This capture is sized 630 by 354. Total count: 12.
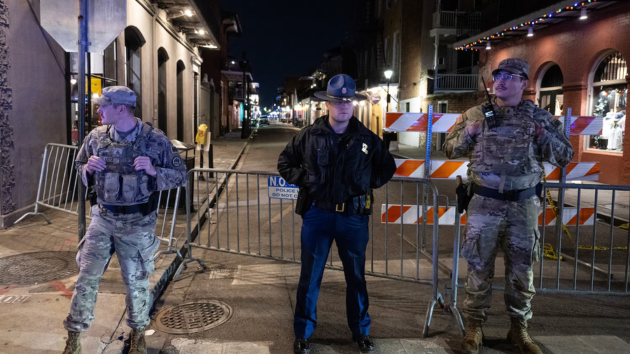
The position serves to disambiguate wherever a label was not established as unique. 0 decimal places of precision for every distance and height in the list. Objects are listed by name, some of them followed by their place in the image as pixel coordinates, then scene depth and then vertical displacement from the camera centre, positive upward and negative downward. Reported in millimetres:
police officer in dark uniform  3576 -430
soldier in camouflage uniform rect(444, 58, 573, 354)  3777 -439
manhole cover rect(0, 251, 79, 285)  5074 -1522
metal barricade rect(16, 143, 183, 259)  7508 -982
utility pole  4508 +597
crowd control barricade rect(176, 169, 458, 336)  5195 -1555
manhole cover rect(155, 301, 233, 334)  4207 -1654
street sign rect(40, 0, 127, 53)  4605 +961
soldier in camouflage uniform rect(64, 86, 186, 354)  3438 -512
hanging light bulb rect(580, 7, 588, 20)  13211 +3183
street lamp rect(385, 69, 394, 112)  27522 +3185
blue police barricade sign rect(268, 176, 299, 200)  5656 -665
